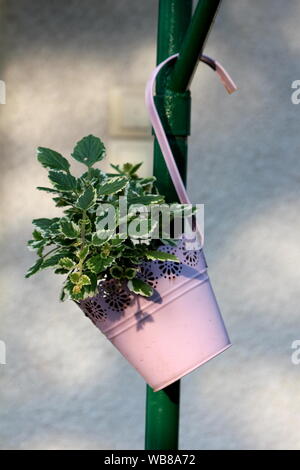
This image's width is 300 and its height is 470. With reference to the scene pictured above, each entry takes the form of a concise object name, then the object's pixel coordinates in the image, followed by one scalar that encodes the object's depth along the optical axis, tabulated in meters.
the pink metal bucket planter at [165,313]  3.55
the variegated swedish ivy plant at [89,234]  3.53
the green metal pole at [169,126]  3.61
